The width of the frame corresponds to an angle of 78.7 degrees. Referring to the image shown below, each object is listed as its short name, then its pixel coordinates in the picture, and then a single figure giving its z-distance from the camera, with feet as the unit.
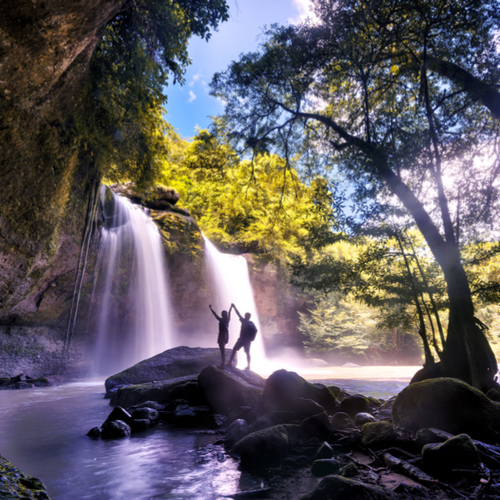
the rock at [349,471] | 10.13
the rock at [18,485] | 6.74
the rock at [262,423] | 15.52
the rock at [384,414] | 17.83
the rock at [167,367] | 30.45
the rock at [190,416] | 18.92
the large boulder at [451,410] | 13.57
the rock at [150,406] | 21.50
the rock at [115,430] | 15.99
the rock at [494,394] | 19.15
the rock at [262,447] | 12.31
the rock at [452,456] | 10.34
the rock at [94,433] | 16.09
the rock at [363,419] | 17.04
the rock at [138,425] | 17.27
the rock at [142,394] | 23.48
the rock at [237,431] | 14.88
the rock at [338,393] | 24.51
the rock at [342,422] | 16.36
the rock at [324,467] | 10.87
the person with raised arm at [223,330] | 28.82
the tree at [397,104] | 21.72
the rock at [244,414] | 18.60
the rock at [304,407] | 17.98
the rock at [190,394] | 23.43
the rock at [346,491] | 8.39
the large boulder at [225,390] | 21.85
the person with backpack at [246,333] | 28.22
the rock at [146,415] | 18.83
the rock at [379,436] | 13.15
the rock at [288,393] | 18.89
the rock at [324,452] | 12.26
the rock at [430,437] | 12.24
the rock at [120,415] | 17.94
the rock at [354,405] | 20.16
